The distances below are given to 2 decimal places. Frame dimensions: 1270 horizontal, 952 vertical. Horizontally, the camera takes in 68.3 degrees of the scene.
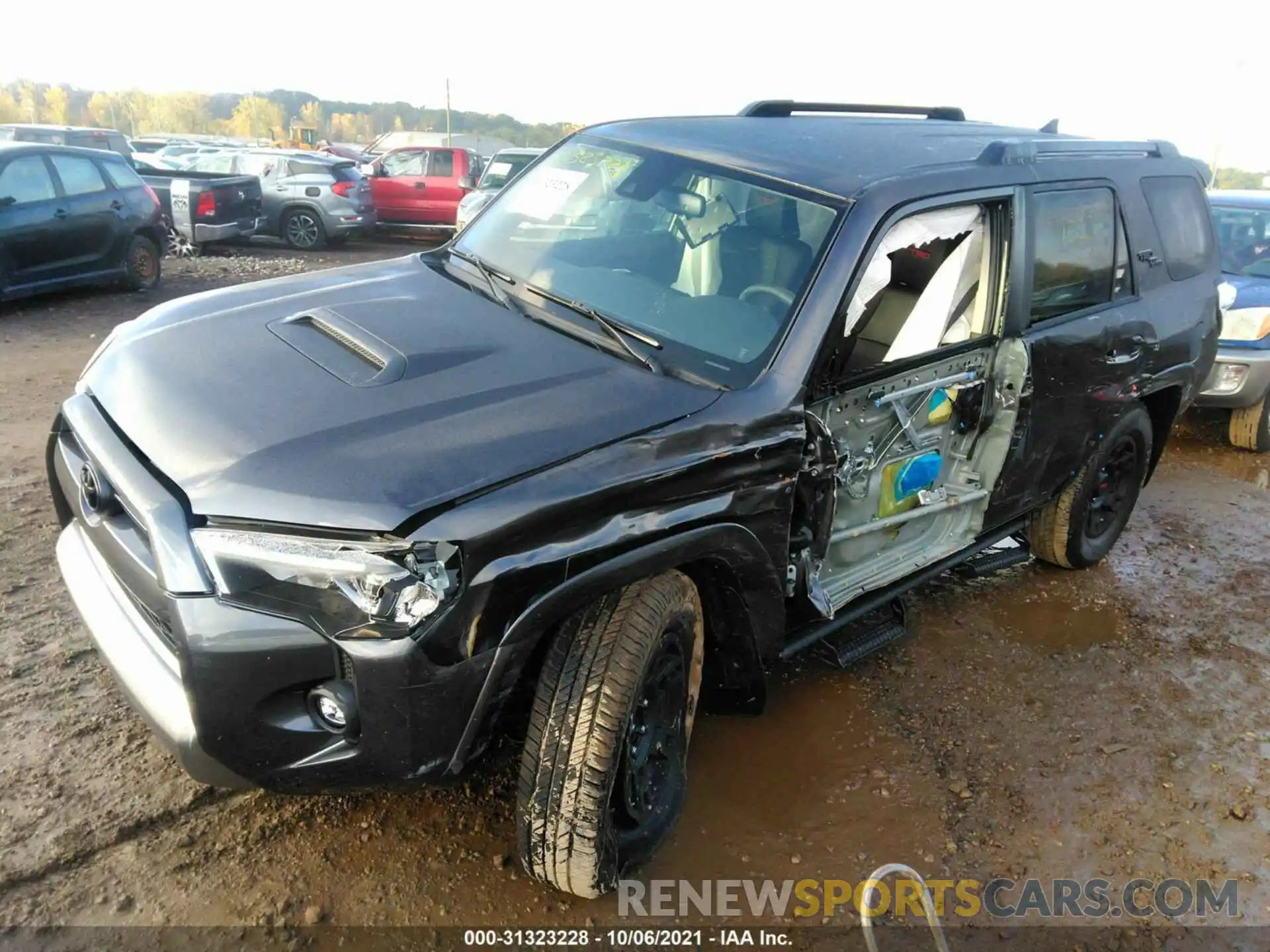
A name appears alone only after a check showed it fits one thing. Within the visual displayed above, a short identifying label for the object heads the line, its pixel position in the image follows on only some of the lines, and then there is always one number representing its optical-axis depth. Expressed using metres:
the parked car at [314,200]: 14.51
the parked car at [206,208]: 12.44
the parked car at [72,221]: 8.57
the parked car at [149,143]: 21.83
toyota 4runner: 2.04
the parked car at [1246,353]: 6.86
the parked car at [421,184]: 16.25
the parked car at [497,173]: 13.14
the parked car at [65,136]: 13.70
